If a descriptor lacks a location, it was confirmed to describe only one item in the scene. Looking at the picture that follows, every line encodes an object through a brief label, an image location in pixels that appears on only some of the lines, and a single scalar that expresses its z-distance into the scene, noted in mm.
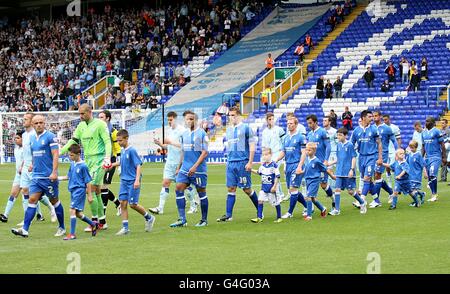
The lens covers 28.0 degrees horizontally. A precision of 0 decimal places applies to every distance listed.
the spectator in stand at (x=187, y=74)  49938
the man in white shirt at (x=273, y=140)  20797
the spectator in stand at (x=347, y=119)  38438
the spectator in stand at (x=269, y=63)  46594
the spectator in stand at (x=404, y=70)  41781
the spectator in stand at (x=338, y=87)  42281
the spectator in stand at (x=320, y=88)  42719
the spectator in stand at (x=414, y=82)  40812
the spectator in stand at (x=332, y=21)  49469
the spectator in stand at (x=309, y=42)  48312
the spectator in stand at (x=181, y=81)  49500
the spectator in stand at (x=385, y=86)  41812
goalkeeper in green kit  15984
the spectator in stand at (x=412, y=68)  41062
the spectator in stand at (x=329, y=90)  42938
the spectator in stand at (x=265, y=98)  43844
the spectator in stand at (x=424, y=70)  41219
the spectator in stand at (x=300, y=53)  47312
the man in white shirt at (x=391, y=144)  20172
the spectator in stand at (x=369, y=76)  42312
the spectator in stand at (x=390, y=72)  42000
